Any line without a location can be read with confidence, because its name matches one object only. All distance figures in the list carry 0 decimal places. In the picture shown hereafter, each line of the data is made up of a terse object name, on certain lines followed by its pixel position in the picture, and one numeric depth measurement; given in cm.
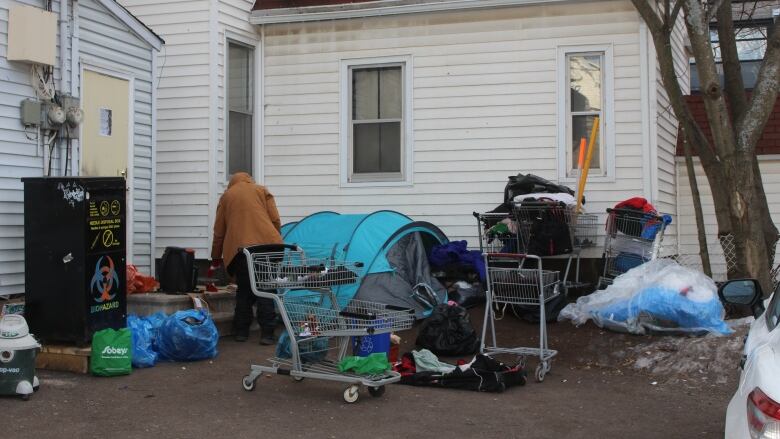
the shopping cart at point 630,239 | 912
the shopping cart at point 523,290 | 746
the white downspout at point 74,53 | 928
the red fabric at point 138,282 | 891
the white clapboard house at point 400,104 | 1067
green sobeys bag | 700
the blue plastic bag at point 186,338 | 765
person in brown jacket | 860
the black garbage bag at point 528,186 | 1012
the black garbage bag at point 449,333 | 831
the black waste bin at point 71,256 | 707
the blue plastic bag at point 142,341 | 750
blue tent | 944
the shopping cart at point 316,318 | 642
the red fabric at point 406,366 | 730
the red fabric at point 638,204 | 928
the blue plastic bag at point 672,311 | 805
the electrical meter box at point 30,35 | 853
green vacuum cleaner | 614
